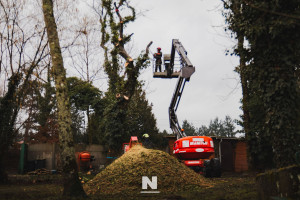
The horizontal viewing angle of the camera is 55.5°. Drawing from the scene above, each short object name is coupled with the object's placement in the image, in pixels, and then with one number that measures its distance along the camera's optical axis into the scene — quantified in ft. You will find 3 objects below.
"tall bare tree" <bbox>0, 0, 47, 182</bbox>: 35.37
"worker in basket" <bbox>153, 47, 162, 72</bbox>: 48.32
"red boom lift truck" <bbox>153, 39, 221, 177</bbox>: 35.12
